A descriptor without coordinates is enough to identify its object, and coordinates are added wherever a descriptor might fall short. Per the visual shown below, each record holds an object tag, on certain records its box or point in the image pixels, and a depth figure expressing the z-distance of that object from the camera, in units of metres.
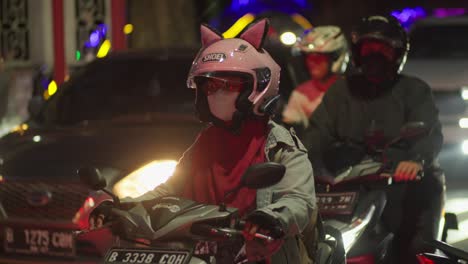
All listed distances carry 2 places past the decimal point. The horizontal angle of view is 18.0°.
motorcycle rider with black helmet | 8.14
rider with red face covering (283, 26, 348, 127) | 11.09
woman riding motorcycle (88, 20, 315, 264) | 5.94
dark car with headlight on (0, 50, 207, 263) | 9.17
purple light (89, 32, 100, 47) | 22.18
